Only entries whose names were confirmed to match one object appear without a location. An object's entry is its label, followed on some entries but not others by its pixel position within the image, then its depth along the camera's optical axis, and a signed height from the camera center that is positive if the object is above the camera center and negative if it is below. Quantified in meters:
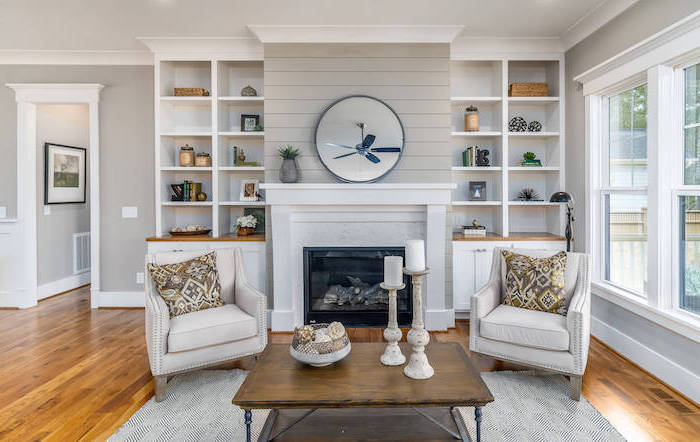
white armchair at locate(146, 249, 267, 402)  2.58 -0.73
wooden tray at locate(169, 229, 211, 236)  4.30 -0.15
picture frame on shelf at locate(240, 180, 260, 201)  4.49 +0.31
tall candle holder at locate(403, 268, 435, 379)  1.99 -0.60
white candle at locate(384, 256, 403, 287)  1.97 -0.26
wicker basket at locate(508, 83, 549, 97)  4.29 +1.32
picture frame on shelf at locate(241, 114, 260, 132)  4.45 +1.03
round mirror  3.97 +0.71
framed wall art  5.09 +0.57
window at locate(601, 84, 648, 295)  3.20 +0.21
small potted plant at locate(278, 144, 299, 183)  3.90 +0.48
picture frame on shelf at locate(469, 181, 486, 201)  4.45 +0.30
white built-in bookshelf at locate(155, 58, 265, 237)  4.31 +0.88
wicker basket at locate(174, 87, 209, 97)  4.37 +1.32
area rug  2.20 -1.13
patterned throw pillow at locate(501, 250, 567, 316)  2.88 -0.46
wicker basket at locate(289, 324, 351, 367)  2.05 -0.67
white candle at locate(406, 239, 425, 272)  1.92 -0.18
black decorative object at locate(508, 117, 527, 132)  4.36 +0.97
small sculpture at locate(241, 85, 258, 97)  4.33 +1.32
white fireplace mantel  3.88 -0.07
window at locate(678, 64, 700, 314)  2.66 +0.07
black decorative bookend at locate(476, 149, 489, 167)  4.38 +0.62
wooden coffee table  1.80 -0.77
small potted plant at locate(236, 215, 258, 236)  4.27 -0.06
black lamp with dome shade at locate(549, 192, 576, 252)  3.35 +0.13
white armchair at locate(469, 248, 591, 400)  2.55 -0.72
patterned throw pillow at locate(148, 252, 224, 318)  2.83 -0.46
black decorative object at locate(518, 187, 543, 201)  4.42 +0.24
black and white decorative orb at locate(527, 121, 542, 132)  4.38 +0.96
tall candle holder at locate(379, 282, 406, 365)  2.04 -0.60
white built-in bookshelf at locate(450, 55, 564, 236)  4.42 +0.79
